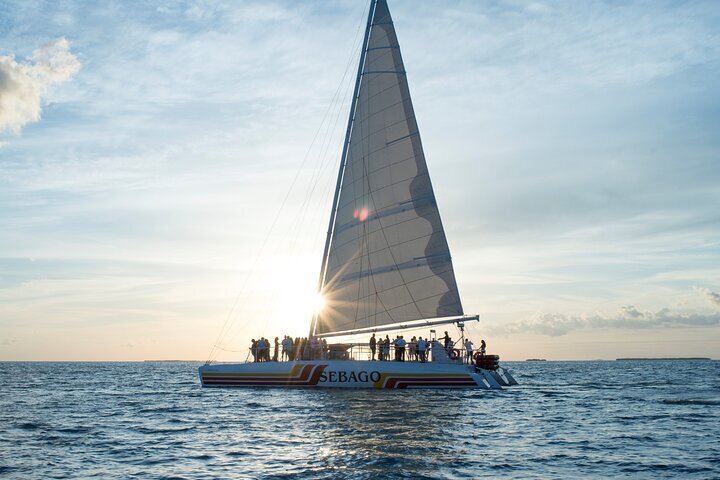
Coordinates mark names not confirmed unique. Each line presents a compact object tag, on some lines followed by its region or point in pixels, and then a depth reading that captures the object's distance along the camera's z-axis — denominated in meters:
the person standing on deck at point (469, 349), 32.78
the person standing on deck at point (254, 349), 35.07
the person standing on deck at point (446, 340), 33.47
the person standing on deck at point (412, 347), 33.34
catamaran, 32.19
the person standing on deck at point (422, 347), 32.88
